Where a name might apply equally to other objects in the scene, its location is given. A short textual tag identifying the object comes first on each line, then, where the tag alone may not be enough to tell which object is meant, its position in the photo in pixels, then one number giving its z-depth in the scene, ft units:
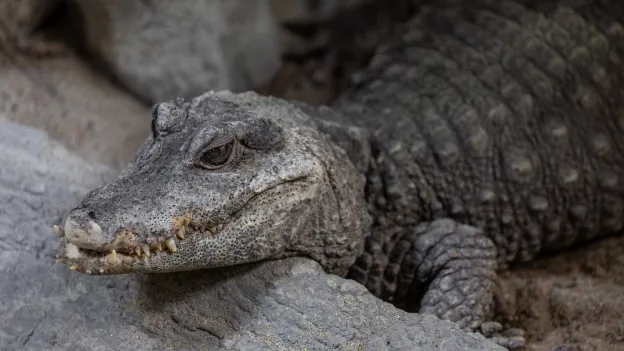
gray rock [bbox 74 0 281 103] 24.06
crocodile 15.43
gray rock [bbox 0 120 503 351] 14.87
